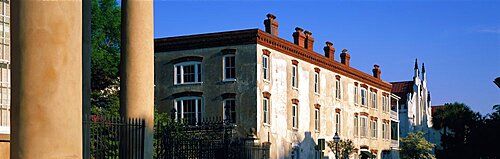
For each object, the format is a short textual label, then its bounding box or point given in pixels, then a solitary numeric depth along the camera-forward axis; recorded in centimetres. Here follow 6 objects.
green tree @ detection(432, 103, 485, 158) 5566
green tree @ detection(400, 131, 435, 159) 7006
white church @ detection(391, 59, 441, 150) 8656
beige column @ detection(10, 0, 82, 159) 688
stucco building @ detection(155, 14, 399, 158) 4222
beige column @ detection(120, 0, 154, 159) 1222
